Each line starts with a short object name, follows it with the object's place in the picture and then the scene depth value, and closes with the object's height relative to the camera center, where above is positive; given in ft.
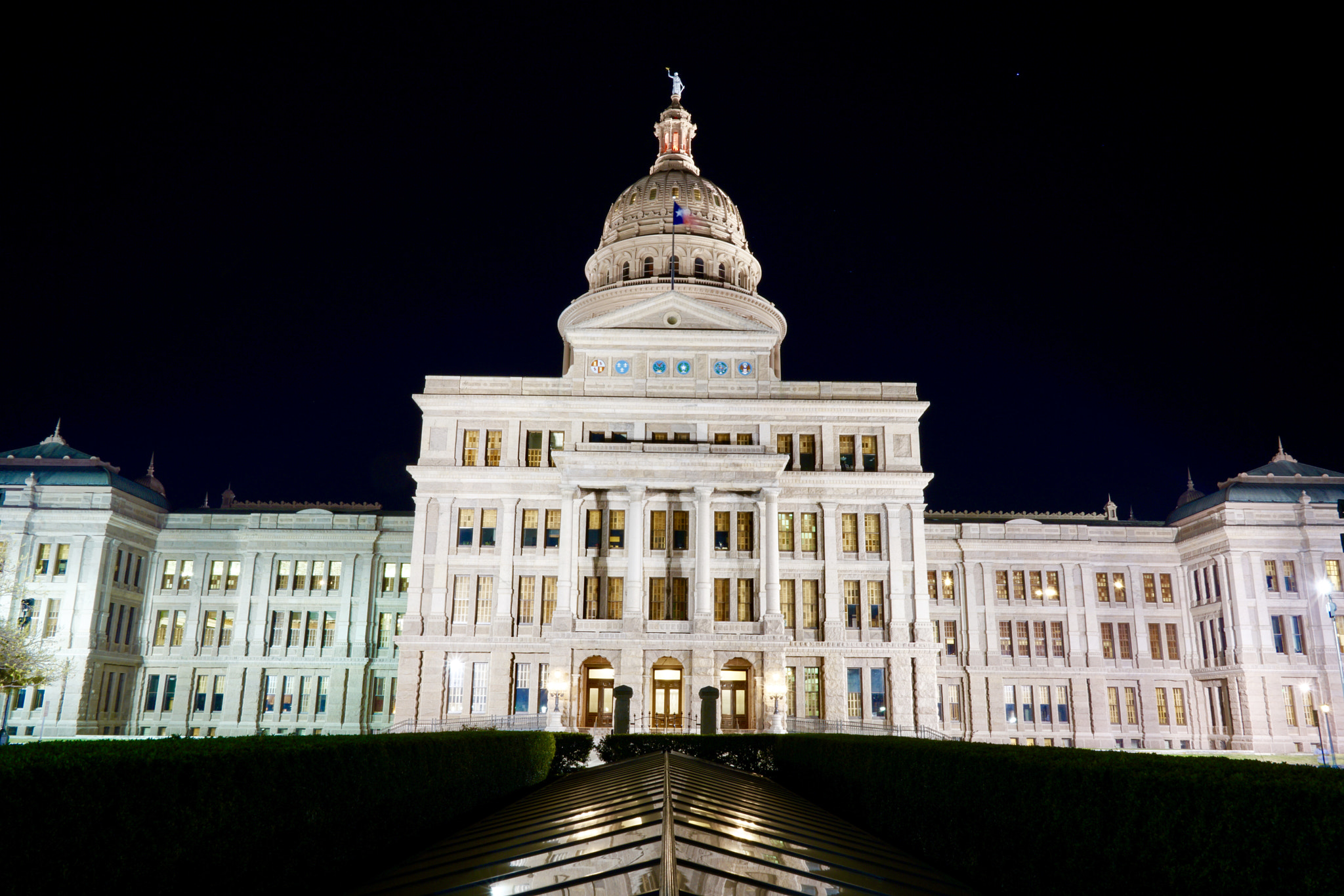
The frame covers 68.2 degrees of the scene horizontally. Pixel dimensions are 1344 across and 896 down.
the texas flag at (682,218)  236.84 +119.39
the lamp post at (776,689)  164.55 +2.01
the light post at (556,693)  160.24 +0.95
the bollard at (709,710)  147.74 -1.43
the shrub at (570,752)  121.29 -6.47
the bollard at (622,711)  148.46 -1.70
